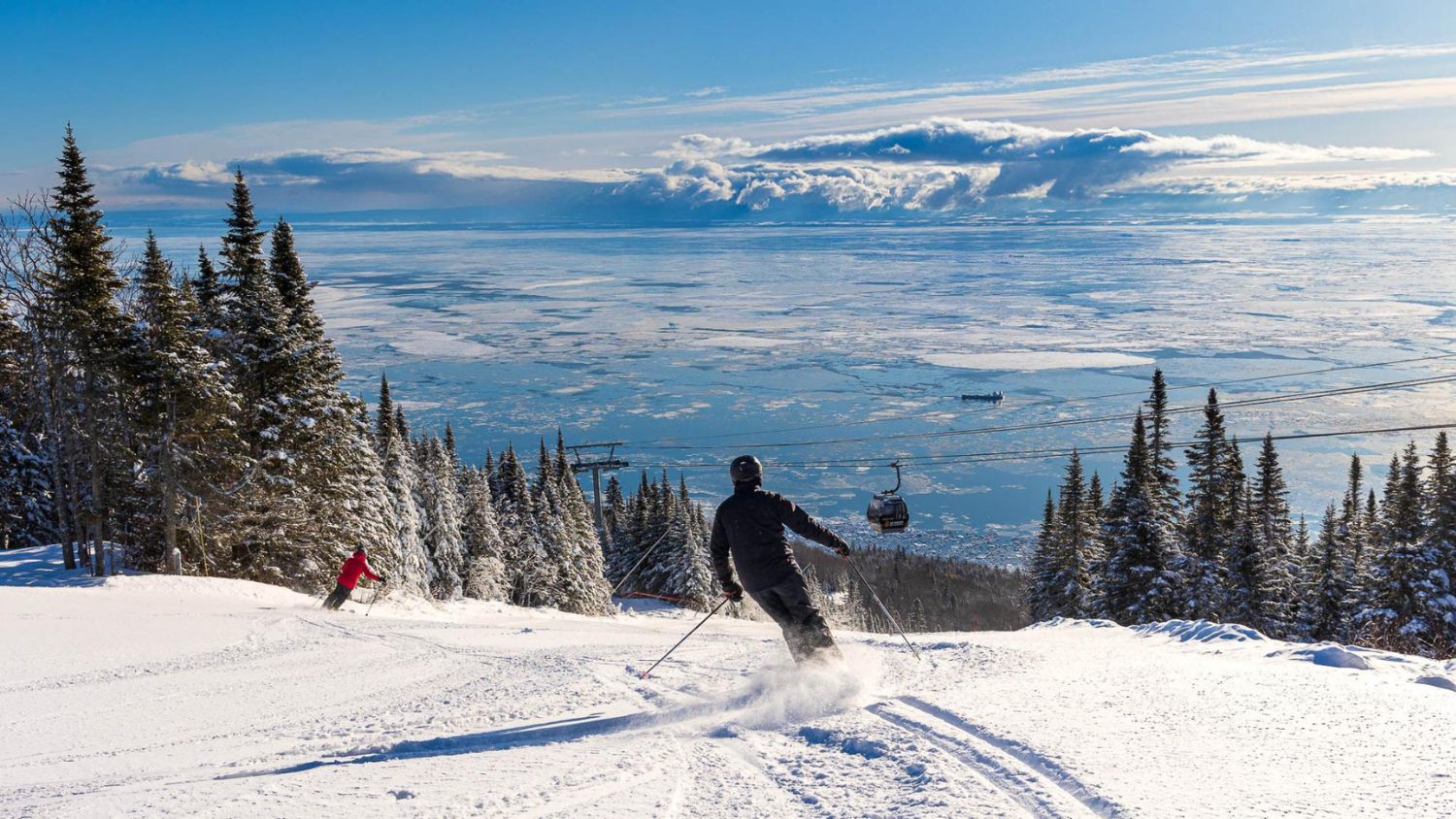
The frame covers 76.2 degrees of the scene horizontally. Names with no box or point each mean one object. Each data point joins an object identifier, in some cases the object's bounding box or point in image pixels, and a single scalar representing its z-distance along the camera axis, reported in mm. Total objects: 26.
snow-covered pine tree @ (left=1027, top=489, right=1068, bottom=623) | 40500
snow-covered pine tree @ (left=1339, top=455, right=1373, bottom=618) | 33688
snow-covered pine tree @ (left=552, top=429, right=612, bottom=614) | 51344
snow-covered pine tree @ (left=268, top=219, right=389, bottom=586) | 26281
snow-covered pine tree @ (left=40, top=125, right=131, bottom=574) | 21016
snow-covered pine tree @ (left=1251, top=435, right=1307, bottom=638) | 34938
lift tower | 43175
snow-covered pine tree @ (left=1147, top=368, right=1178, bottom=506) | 35500
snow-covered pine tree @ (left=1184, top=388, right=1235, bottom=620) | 37281
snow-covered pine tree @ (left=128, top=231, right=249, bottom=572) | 21891
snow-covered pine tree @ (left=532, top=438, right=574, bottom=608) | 50562
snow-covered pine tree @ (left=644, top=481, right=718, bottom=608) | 56656
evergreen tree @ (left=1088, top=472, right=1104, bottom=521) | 45659
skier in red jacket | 15422
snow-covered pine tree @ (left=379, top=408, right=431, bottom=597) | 32812
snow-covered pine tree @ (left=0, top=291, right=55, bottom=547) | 27984
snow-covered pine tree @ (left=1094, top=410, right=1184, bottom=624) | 32781
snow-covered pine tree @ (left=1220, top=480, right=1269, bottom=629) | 35062
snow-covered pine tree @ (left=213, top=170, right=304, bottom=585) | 25188
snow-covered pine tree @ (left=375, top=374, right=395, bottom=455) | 39031
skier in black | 7262
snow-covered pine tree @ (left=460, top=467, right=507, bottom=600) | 46906
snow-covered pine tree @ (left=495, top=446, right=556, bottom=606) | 50031
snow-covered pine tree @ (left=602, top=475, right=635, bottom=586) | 69125
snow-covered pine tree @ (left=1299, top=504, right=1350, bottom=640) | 35281
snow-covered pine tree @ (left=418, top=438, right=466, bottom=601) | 43438
